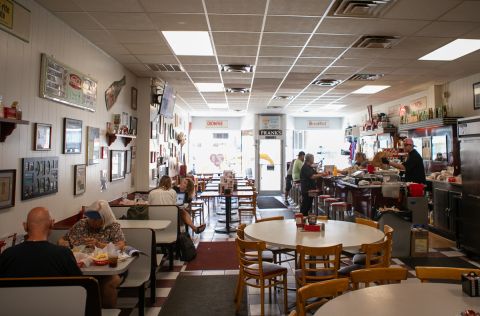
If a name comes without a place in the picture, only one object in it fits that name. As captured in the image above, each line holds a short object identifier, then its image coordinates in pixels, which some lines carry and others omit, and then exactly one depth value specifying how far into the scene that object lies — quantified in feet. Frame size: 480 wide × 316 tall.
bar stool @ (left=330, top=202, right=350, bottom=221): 23.53
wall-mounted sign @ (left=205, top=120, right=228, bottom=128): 49.47
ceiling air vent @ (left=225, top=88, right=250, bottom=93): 29.62
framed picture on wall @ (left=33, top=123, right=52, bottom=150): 12.49
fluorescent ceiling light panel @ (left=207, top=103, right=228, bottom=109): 38.12
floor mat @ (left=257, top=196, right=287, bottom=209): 36.89
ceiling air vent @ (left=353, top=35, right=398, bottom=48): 16.55
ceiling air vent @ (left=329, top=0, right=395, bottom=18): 12.78
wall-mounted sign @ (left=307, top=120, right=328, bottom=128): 49.65
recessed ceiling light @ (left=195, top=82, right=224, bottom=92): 27.58
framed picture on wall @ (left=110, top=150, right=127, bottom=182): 20.10
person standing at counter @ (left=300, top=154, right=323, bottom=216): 27.37
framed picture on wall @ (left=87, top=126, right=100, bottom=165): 17.04
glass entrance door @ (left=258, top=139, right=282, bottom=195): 46.98
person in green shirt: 34.24
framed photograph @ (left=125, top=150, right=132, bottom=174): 22.76
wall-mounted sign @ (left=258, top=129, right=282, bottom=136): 46.24
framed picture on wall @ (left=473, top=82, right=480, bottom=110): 23.65
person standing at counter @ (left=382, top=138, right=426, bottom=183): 21.30
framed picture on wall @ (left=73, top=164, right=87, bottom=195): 15.56
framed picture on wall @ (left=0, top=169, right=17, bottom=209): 10.69
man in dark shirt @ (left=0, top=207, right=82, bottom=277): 7.83
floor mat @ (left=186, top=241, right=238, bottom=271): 17.67
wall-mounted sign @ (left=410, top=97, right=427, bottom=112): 29.43
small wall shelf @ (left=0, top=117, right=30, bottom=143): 10.42
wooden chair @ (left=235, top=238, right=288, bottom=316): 11.39
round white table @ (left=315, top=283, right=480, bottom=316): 6.51
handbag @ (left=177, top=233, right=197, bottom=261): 18.29
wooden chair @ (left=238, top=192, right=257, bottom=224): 25.73
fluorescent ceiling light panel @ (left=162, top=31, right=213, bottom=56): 16.28
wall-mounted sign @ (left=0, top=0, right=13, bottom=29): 10.55
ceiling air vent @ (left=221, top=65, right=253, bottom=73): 21.94
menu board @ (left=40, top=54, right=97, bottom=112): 13.00
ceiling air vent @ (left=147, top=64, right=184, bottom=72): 21.61
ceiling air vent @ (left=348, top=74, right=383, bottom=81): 24.41
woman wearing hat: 11.58
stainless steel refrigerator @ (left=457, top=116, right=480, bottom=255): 18.48
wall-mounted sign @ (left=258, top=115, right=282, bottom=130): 46.34
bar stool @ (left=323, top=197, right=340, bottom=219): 25.59
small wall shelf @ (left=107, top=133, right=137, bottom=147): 19.53
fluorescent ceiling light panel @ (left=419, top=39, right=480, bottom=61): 17.67
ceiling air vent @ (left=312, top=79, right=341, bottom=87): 25.84
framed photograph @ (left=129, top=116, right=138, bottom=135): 23.17
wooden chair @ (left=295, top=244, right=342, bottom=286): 10.35
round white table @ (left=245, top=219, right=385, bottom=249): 11.46
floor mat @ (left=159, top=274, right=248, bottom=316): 12.64
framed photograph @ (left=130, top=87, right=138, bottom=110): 23.57
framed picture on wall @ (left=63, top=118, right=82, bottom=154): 14.62
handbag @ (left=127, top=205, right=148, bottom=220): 16.71
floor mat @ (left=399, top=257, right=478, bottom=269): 17.72
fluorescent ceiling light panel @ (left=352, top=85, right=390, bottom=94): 28.53
